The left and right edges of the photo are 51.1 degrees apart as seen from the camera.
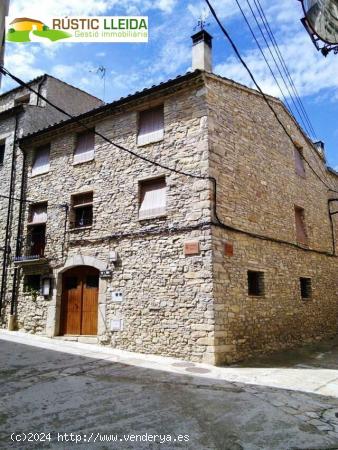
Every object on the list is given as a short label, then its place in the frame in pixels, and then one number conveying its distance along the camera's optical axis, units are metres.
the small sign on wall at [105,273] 9.27
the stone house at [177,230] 8.07
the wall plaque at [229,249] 8.20
